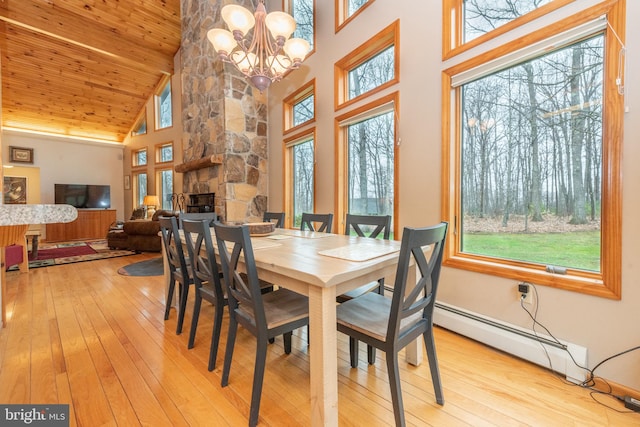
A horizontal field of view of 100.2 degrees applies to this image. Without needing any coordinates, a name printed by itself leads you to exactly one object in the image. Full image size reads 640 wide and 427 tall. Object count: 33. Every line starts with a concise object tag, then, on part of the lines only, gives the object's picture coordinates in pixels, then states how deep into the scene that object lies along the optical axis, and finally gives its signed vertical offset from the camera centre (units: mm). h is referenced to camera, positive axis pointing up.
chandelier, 2086 +1433
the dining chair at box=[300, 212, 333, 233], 2514 -94
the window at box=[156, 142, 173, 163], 7004 +1600
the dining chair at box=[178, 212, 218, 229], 2649 -44
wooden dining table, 1062 -310
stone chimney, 4152 +1334
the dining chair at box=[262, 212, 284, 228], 3000 -70
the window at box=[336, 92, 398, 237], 2680 +560
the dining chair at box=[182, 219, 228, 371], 1567 -429
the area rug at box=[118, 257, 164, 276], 3848 -858
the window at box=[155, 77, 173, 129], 7020 +2837
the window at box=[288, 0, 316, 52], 3675 +2775
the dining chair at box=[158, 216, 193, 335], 2054 -429
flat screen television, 7145 +497
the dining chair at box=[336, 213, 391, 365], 1707 -188
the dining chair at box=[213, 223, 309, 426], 1229 -528
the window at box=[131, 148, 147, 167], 7833 +1630
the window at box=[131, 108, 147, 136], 7670 +2543
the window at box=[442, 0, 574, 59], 1699 +1343
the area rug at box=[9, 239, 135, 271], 4508 -787
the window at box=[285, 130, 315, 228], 3814 +525
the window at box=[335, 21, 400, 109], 2576 +1568
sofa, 5082 -439
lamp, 6770 +269
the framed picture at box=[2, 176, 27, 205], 6617 +621
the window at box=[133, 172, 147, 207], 7953 +697
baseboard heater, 1500 -849
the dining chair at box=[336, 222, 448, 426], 1091 -528
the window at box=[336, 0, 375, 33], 3039 +2325
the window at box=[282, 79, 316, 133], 3721 +1573
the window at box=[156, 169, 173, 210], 7139 +699
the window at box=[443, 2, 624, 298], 1424 +323
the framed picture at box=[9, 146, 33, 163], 6613 +1492
